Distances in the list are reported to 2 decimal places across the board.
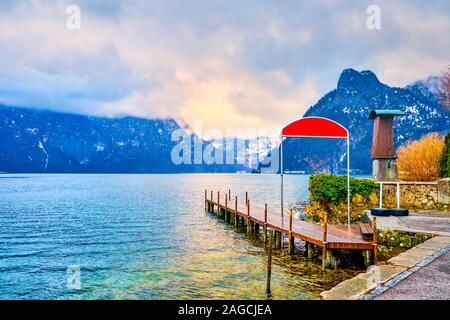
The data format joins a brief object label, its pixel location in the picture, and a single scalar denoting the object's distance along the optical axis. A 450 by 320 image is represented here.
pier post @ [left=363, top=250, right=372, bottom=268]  14.43
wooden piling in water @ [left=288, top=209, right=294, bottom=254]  18.19
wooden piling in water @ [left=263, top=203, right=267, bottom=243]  21.35
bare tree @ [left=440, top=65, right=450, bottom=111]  36.87
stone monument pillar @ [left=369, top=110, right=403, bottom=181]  28.77
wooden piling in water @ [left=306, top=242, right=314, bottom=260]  17.17
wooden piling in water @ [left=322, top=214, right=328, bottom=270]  14.66
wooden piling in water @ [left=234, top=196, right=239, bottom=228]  29.29
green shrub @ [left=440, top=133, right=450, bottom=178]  26.99
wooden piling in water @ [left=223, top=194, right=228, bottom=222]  32.84
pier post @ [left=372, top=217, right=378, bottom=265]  13.41
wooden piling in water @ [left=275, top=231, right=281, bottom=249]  20.60
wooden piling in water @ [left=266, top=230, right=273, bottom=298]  12.29
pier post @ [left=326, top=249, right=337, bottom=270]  15.05
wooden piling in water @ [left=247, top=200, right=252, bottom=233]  25.63
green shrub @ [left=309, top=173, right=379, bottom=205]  26.94
